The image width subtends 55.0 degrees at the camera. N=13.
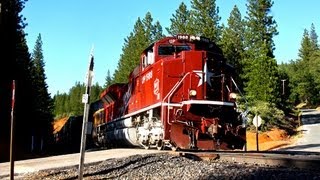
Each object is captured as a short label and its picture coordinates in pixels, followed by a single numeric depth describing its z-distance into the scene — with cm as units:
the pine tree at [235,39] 3671
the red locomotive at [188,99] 1033
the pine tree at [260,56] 3577
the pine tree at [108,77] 7468
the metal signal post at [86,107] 652
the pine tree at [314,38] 7863
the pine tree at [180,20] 3692
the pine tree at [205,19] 3460
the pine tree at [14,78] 1689
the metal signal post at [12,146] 685
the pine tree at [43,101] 2828
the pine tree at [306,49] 7250
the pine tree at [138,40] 4157
